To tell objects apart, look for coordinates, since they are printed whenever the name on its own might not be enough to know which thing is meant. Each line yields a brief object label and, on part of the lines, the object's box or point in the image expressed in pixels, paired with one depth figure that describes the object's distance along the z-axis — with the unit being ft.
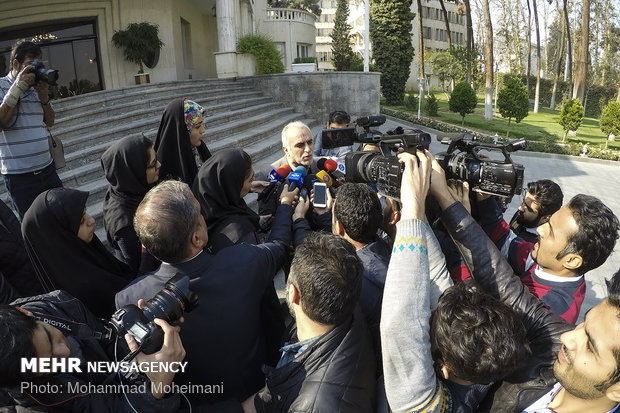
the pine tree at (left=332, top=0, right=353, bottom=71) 130.93
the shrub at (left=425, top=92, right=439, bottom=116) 65.00
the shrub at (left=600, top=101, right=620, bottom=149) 44.21
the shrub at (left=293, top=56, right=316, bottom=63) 49.90
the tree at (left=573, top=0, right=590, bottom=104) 61.36
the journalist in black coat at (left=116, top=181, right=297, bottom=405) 5.09
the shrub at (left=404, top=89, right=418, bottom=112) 72.79
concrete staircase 17.84
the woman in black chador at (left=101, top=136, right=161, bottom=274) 8.26
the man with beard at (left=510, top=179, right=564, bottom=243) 9.47
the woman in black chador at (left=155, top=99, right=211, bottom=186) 11.07
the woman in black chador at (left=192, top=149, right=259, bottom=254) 7.30
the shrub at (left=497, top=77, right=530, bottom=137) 49.03
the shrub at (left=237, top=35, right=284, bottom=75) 38.88
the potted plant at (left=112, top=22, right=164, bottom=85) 36.68
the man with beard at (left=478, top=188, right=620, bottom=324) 5.59
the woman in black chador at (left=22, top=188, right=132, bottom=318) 6.38
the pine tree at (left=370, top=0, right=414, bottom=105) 76.33
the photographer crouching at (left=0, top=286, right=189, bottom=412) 3.93
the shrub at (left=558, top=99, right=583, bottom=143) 47.91
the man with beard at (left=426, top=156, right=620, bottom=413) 3.68
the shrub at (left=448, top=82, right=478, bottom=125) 55.57
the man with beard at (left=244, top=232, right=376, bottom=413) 4.26
